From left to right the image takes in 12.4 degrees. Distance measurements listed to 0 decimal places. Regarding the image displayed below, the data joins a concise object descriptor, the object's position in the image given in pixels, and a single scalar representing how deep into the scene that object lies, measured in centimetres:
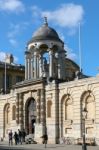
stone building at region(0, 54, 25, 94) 8669
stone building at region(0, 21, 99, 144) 5012
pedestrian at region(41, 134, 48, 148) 5291
